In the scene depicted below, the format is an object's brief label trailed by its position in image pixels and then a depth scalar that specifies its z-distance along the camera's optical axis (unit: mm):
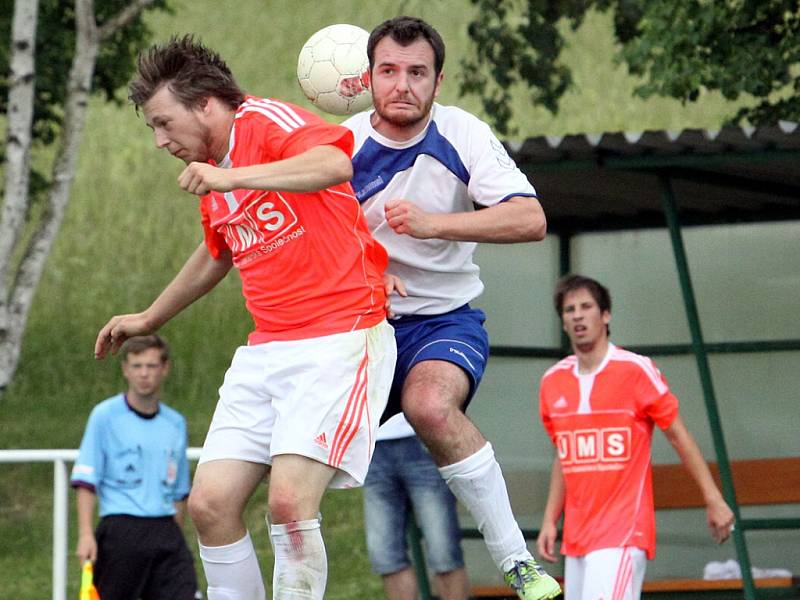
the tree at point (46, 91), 31687
